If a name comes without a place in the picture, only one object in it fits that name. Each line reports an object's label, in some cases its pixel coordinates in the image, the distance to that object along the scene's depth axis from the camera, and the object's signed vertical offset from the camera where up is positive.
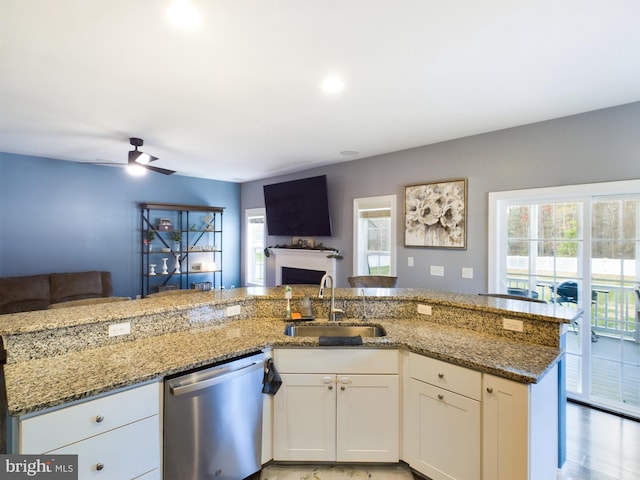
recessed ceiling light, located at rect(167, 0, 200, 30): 1.59 +1.16
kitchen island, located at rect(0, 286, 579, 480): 1.44 -0.66
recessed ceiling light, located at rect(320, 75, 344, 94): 2.36 +1.17
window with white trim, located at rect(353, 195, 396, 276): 4.43 +0.06
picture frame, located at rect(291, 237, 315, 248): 5.54 -0.03
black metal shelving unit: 5.72 -0.12
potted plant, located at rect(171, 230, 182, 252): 5.95 +0.08
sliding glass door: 2.86 -0.31
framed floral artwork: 3.76 +0.31
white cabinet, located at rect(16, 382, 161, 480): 1.27 -0.82
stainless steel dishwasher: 1.63 -0.99
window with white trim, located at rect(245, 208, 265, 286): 6.75 -0.17
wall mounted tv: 5.08 +0.55
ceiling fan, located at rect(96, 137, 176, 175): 3.54 +0.88
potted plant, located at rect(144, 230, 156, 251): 5.67 +0.04
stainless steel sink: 2.40 -0.67
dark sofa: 4.26 -0.69
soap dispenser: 2.46 -0.48
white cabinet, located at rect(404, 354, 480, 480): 1.73 -1.02
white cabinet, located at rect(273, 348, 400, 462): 2.03 -1.04
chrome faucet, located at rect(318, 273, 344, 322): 2.40 -0.52
